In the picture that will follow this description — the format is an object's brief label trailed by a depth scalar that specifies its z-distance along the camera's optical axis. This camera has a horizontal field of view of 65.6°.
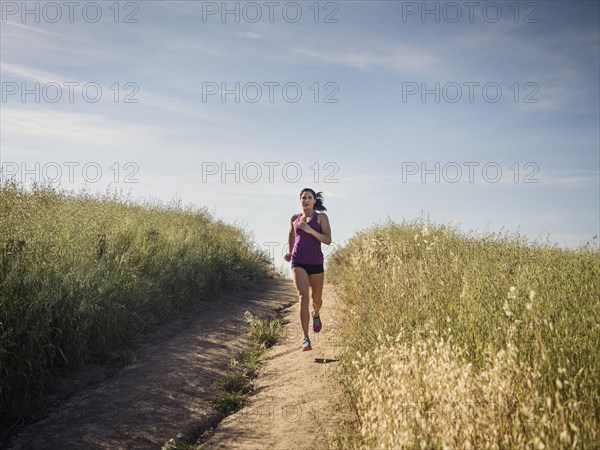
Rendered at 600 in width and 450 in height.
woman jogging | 7.15
